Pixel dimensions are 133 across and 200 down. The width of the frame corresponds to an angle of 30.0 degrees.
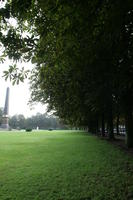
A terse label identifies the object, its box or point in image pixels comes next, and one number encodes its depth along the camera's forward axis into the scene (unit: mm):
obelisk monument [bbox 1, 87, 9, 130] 84062
